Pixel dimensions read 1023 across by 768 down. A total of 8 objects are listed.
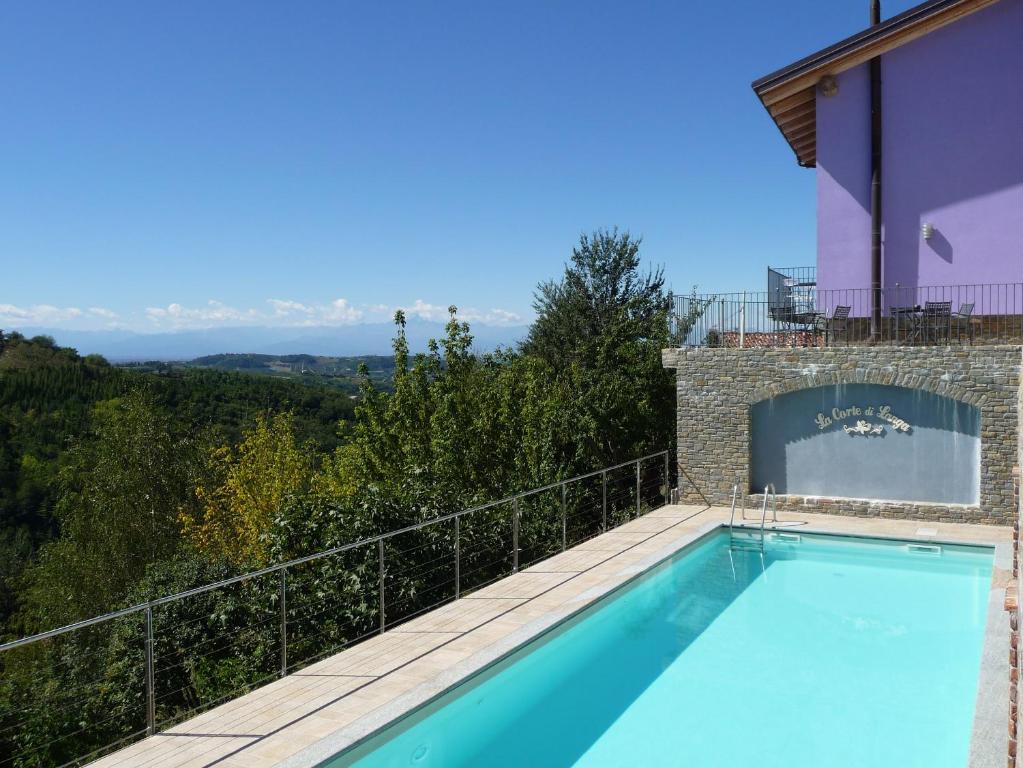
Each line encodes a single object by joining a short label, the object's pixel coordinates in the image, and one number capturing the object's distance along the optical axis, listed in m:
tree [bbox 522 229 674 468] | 16.05
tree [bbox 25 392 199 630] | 26.48
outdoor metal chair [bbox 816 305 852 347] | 14.24
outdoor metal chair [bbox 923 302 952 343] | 12.99
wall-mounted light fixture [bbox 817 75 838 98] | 15.07
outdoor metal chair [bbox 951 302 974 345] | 13.11
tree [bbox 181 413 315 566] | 22.61
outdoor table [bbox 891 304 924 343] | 13.25
